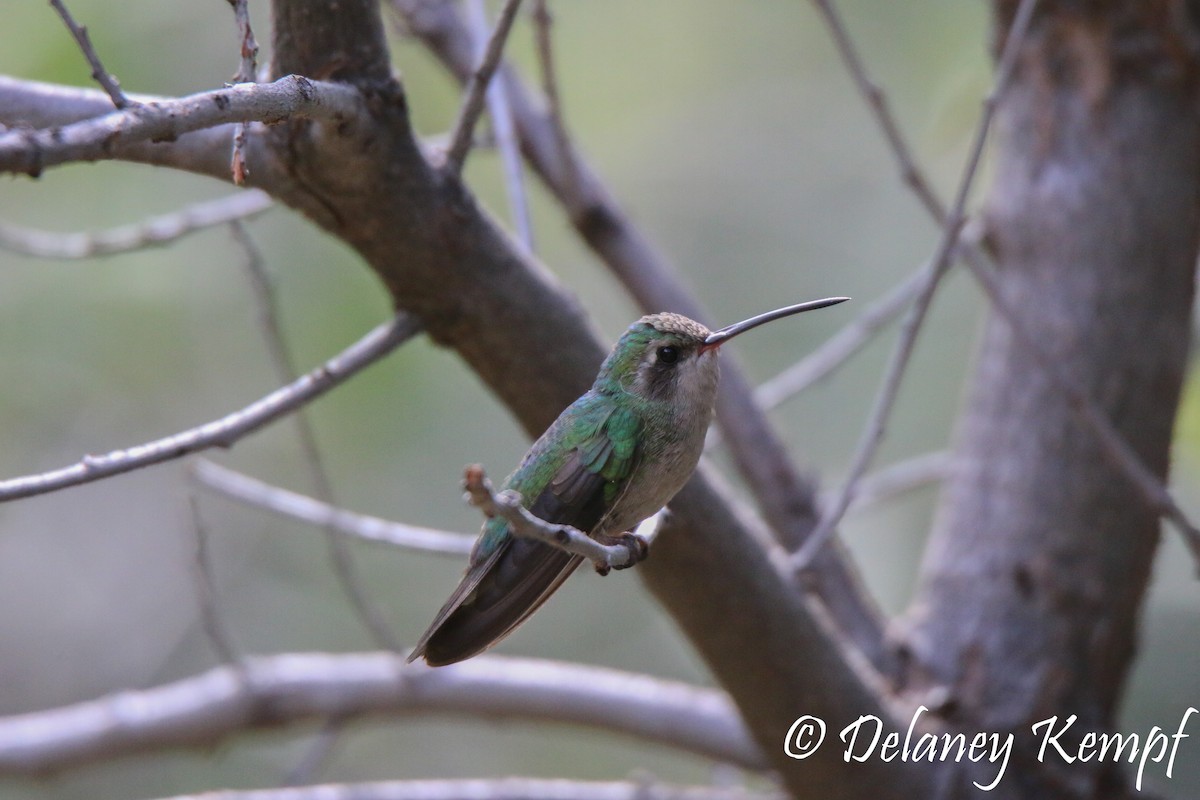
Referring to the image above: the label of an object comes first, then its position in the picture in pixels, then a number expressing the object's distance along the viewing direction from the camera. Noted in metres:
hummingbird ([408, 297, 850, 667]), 3.97
